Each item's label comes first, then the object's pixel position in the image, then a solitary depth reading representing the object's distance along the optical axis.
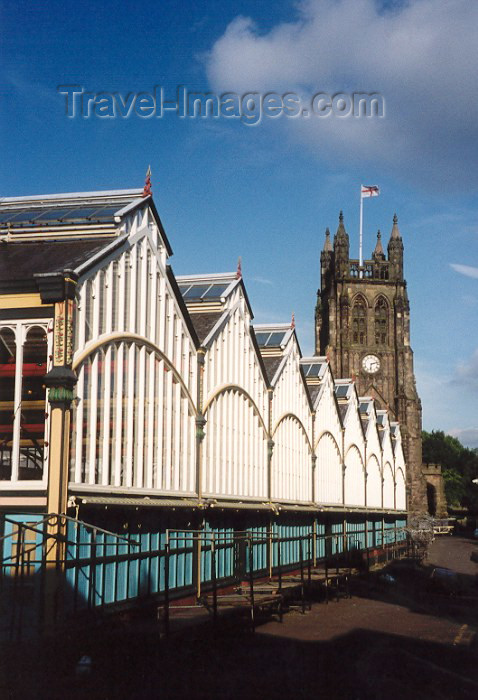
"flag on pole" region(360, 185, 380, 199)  138.75
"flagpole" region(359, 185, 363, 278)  156.73
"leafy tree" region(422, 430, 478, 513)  188.43
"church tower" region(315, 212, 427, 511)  151.00
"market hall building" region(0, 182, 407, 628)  24.83
